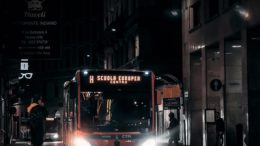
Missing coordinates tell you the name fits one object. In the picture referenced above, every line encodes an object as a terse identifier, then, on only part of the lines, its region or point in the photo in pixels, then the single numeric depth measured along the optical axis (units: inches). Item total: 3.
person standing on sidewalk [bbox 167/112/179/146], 1312.7
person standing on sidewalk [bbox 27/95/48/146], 889.8
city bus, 726.5
